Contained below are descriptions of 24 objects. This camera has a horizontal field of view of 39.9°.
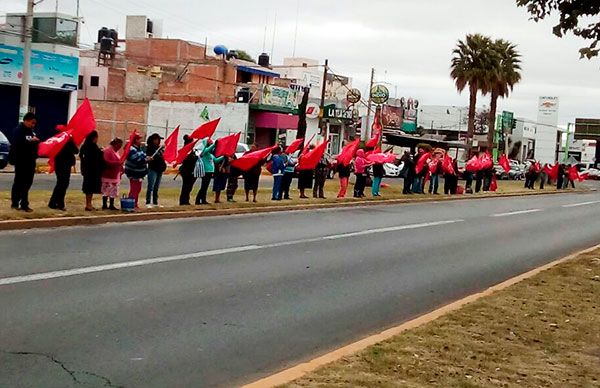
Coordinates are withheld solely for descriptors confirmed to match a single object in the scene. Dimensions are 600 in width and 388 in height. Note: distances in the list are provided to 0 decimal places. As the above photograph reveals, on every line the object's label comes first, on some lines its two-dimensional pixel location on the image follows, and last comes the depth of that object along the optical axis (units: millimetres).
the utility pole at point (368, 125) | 60069
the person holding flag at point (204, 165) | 20109
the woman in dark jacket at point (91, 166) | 16641
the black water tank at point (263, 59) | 72438
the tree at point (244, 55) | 95938
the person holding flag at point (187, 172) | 19703
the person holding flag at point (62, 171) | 16359
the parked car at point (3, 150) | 28859
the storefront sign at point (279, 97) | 53591
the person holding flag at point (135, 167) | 17969
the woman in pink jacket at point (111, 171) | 17031
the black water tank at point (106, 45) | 60503
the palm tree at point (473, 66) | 54844
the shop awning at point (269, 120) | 54344
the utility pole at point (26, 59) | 28672
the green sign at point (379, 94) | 60281
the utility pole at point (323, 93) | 46691
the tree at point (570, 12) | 8211
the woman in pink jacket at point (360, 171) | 27859
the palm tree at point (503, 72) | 55094
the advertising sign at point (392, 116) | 78919
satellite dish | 62469
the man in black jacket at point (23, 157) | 15414
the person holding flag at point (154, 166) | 18531
